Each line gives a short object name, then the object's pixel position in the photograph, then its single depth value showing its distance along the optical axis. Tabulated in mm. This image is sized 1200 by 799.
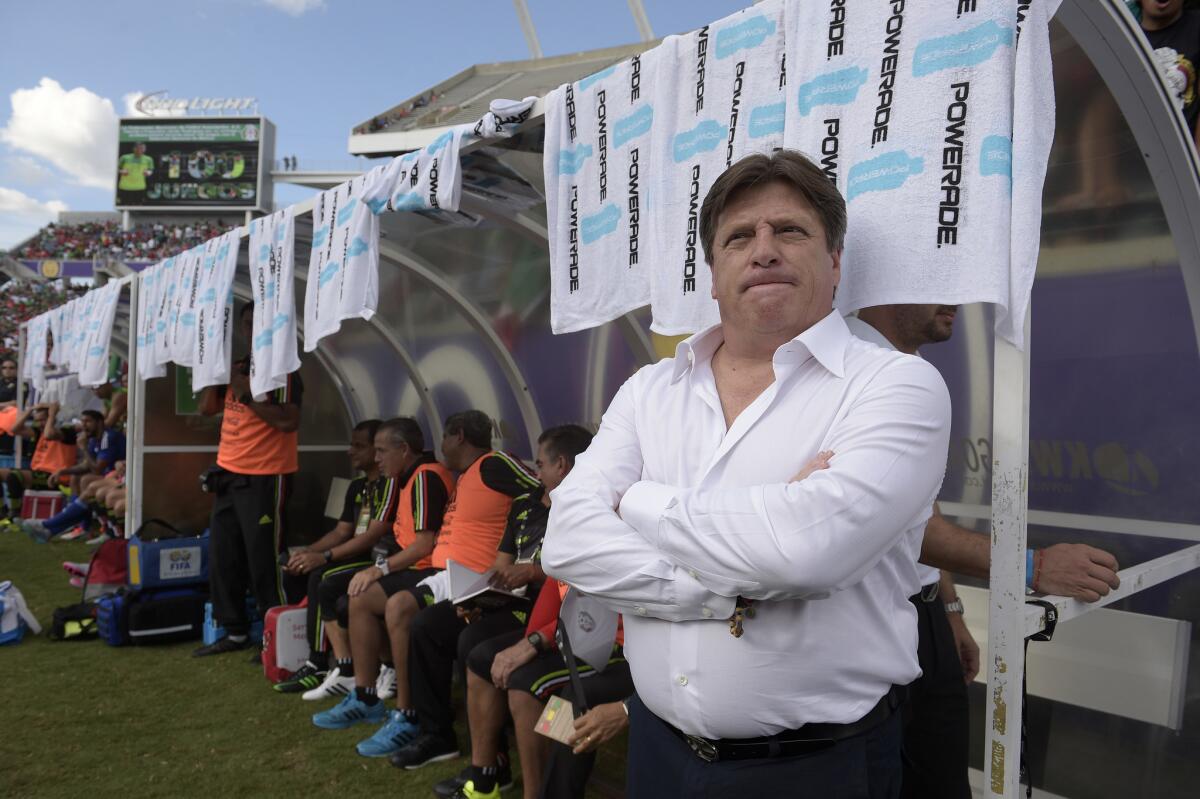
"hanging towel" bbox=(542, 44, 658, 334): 2834
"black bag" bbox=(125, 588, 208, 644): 6133
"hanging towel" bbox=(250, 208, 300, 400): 4727
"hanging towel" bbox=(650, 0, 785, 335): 2402
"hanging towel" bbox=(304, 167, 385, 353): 4133
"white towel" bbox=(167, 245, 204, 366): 5812
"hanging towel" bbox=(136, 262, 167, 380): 6449
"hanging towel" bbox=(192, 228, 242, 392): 5461
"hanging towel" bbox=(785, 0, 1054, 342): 1834
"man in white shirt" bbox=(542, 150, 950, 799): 1511
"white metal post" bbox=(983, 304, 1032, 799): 1836
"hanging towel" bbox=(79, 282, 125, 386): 7586
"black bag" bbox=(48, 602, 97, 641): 6242
